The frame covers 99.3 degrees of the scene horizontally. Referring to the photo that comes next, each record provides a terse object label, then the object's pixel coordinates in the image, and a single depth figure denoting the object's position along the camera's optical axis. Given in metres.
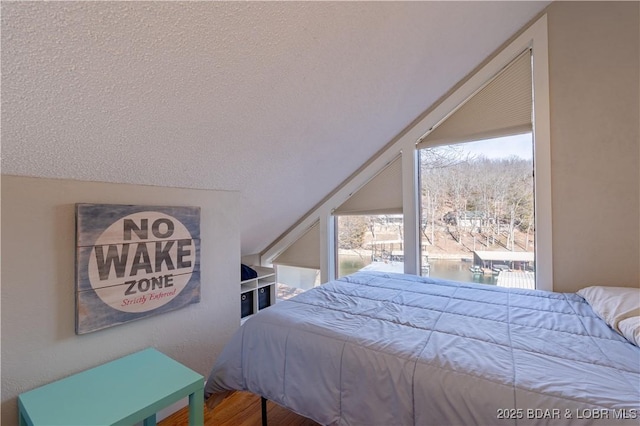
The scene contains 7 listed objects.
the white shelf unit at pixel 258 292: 2.65
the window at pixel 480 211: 2.29
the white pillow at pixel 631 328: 1.07
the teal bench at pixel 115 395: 0.98
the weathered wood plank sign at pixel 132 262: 1.32
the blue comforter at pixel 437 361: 0.84
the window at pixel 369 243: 2.92
